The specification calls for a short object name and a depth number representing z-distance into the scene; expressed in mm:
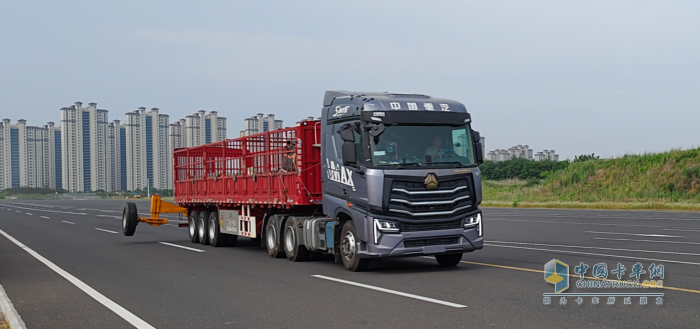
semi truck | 12047
